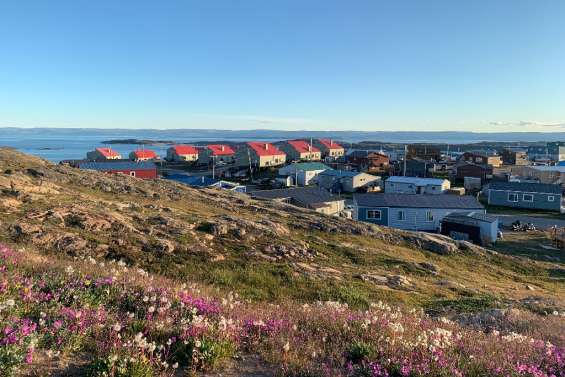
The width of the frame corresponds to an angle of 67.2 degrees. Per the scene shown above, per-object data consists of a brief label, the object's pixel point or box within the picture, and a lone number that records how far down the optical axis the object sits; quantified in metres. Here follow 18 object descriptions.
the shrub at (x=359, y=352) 5.70
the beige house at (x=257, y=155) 114.81
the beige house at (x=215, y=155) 131.62
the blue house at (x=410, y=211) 47.19
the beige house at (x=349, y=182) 79.12
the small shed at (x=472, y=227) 40.65
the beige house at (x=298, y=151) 139.88
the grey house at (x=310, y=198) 46.72
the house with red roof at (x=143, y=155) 138.50
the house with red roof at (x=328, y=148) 159.68
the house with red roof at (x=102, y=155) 124.38
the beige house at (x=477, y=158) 105.00
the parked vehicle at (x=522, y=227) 49.25
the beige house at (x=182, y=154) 146.62
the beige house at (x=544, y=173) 82.00
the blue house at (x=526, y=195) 61.81
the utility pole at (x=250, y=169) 99.14
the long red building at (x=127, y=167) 75.06
